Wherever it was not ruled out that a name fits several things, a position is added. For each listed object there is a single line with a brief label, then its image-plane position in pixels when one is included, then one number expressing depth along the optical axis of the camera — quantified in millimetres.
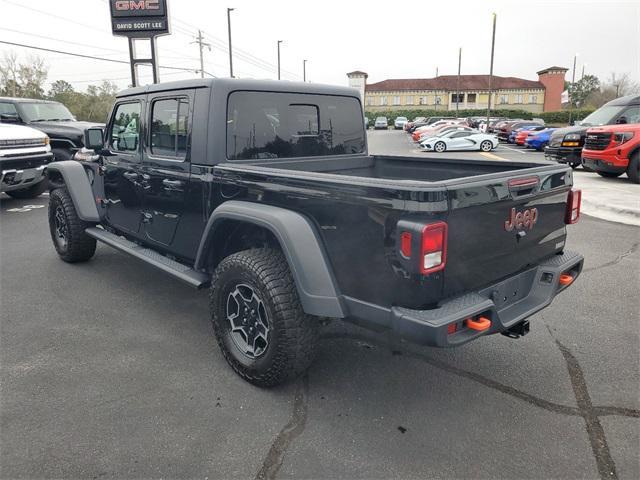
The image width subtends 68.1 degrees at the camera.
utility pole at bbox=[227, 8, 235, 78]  34375
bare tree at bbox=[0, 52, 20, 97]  45531
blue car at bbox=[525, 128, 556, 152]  23047
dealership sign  24000
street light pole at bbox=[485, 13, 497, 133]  33750
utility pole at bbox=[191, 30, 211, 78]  46241
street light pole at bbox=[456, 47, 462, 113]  55953
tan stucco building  86250
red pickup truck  11094
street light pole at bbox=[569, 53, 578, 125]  65438
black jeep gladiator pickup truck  2318
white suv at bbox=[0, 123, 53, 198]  8391
